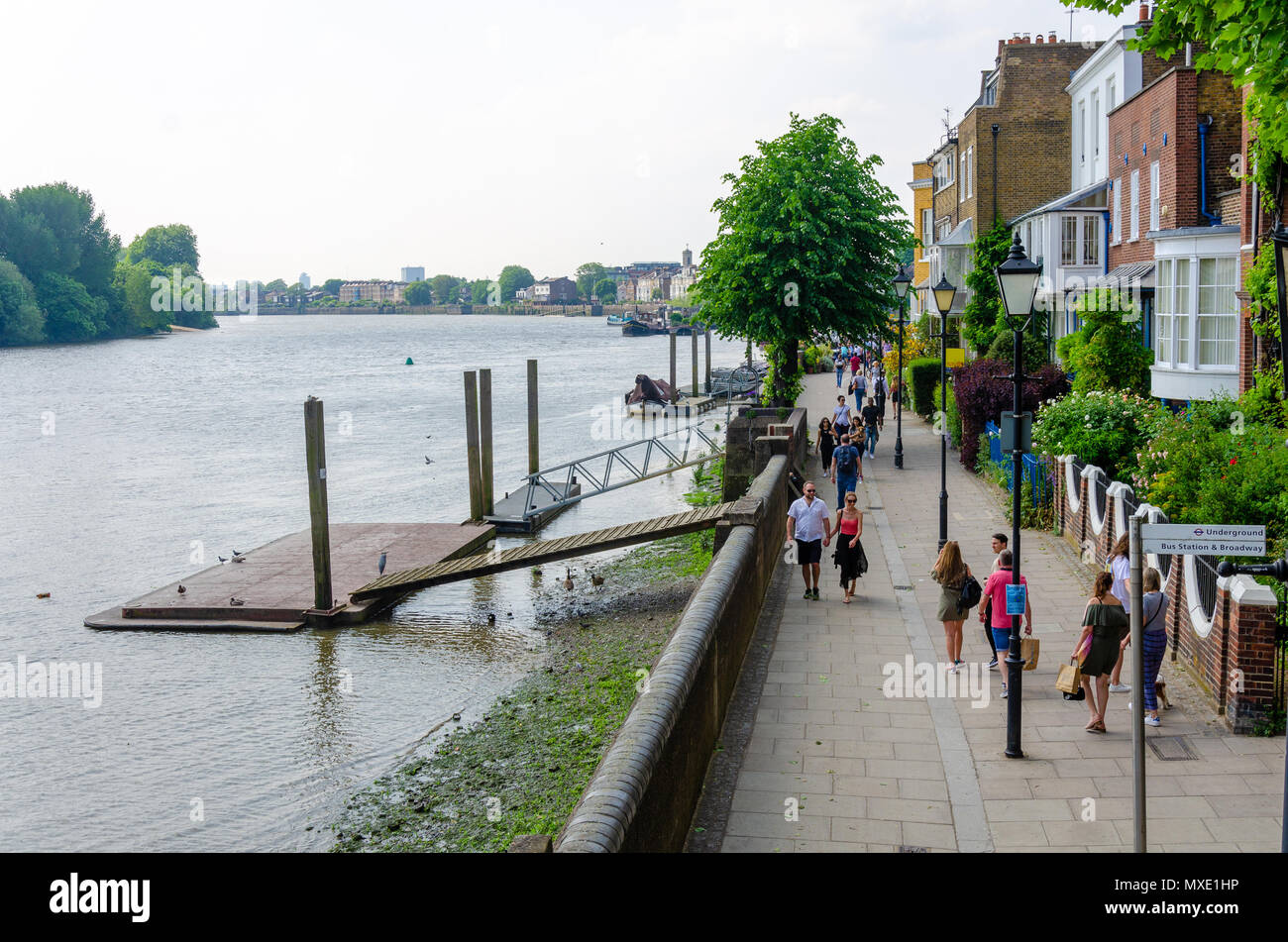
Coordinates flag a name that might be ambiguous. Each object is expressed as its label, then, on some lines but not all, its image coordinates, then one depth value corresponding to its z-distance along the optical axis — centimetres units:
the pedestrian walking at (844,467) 2205
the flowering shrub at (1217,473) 1506
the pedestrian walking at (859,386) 3912
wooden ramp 2227
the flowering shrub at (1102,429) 2120
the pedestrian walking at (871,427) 3278
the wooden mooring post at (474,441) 3170
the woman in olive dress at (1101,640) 1127
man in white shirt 1695
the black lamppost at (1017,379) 1070
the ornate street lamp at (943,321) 2062
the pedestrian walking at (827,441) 2759
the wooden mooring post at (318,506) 2248
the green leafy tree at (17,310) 13025
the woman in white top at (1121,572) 1202
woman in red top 1681
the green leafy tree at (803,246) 3338
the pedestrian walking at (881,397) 3910
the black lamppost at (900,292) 2997
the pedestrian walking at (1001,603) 1280
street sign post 675
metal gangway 3309
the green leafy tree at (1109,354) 2864
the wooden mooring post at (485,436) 3281
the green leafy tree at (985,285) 4606
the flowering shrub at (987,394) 2750
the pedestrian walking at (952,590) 1354
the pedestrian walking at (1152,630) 1125
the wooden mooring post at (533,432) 3969
